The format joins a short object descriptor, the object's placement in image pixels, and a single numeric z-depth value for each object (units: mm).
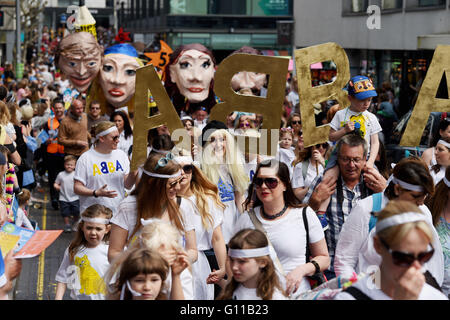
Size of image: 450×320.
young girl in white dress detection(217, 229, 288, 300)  4250
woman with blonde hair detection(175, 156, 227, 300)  5691
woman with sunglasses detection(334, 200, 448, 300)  3469
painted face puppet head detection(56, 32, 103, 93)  10664
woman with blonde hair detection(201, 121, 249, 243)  6973
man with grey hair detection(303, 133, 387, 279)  5773
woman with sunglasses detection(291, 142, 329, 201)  7608
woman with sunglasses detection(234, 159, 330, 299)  5137
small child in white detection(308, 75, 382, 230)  7348
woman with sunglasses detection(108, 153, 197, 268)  5328
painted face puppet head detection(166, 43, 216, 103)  10883
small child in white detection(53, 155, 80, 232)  11594
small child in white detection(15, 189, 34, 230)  8305
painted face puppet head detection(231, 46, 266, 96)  13086
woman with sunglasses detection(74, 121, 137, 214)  8430
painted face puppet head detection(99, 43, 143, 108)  10836
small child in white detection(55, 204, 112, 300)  5996
